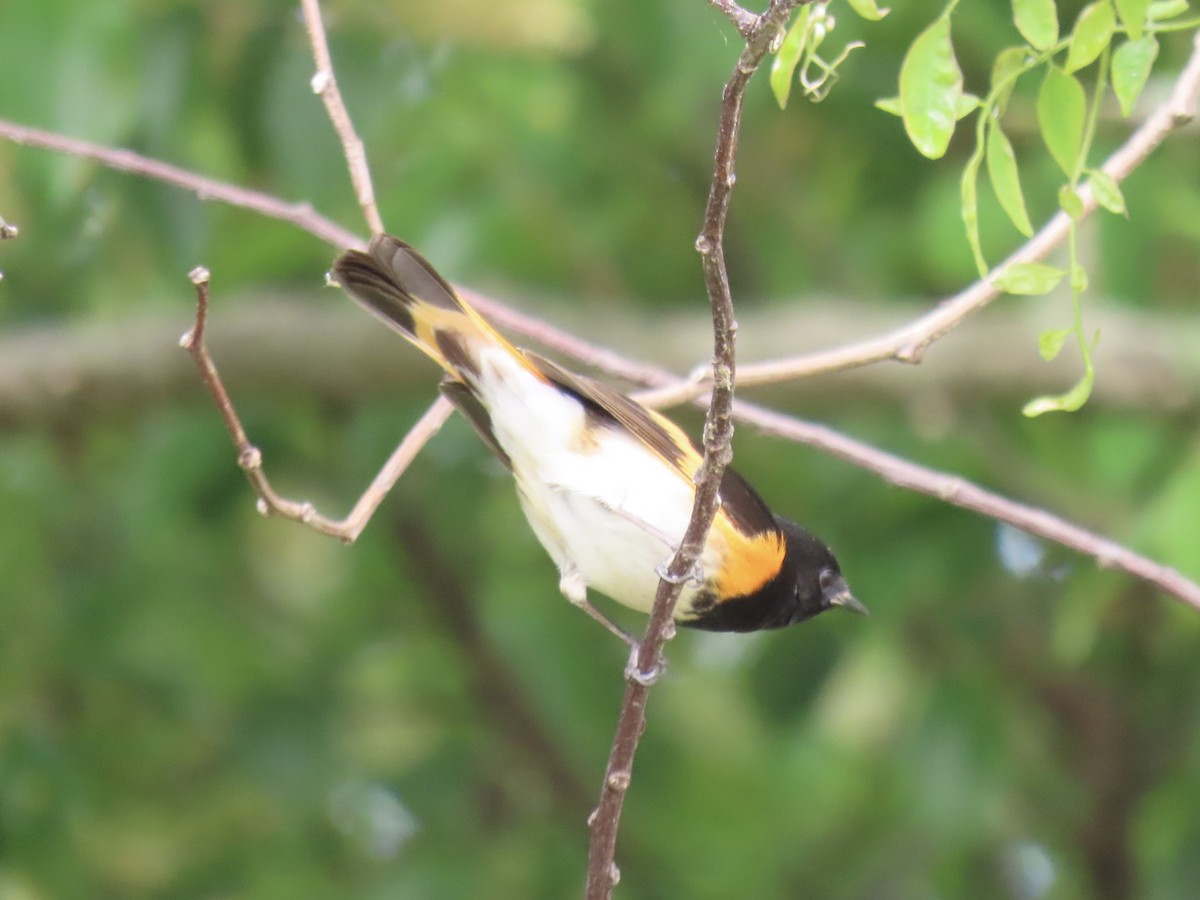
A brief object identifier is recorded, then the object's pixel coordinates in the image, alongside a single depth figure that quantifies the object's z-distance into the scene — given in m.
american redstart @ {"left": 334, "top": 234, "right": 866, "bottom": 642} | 6.47
